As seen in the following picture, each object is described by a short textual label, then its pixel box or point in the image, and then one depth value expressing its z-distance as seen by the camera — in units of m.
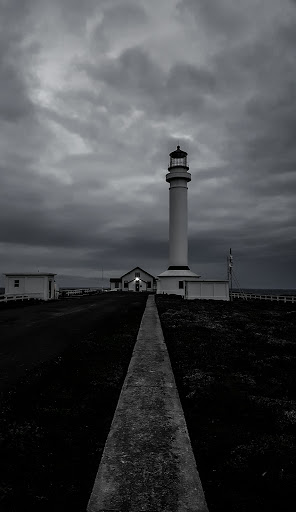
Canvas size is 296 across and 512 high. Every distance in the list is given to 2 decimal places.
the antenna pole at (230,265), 47.53
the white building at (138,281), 77.69
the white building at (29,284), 37.47
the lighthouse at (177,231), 46.09
